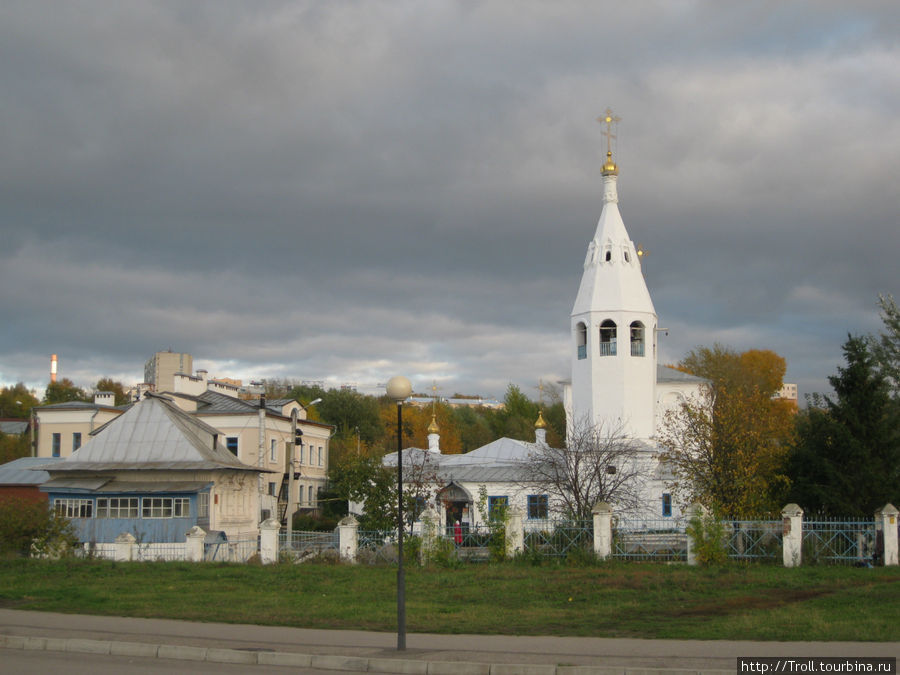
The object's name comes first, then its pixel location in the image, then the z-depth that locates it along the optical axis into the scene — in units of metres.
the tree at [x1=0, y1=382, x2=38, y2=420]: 97.56
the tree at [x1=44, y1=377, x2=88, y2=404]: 84.46
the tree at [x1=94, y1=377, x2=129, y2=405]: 92.45
